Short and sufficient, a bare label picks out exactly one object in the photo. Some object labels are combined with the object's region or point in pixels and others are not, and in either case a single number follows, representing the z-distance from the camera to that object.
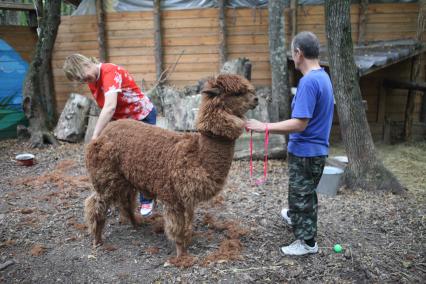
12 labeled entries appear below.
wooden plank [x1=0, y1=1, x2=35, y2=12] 8.81
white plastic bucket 5.26
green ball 3.68
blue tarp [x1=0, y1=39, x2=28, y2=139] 9.34
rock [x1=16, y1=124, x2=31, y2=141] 9.23
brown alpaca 3.04
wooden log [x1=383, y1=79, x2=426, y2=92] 7.70
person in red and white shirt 3.74
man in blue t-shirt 3.04
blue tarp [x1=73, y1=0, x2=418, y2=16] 8.82
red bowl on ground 7.08
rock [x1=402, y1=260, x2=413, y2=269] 3.46
